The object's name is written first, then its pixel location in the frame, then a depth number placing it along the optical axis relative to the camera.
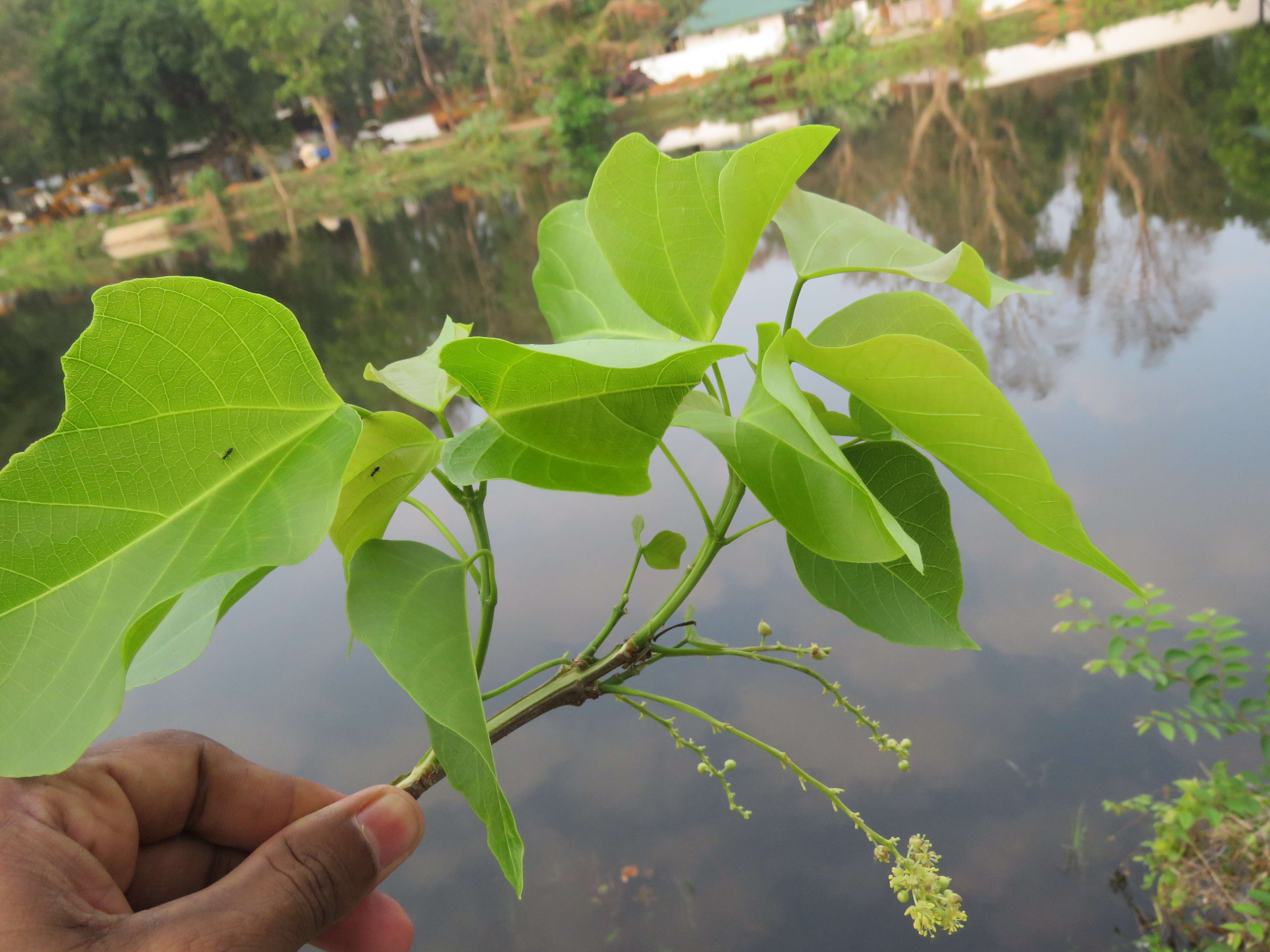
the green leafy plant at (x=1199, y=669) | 0.62
